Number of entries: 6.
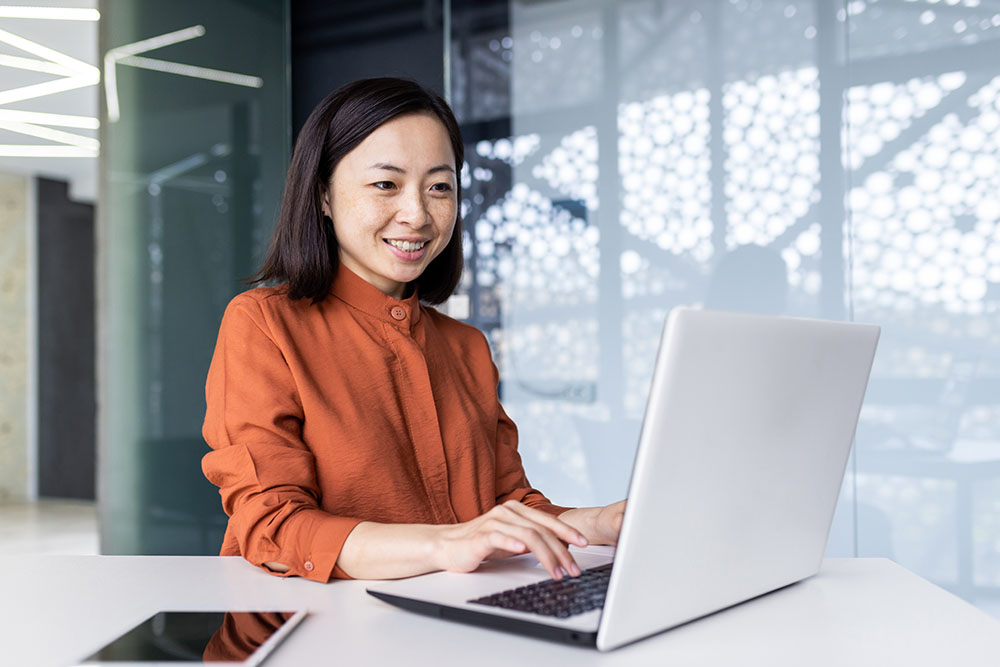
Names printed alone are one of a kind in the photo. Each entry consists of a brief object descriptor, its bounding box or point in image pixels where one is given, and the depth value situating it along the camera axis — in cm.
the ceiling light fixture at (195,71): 314
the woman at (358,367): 113
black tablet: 69
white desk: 71
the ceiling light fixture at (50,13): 294
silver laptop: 64
